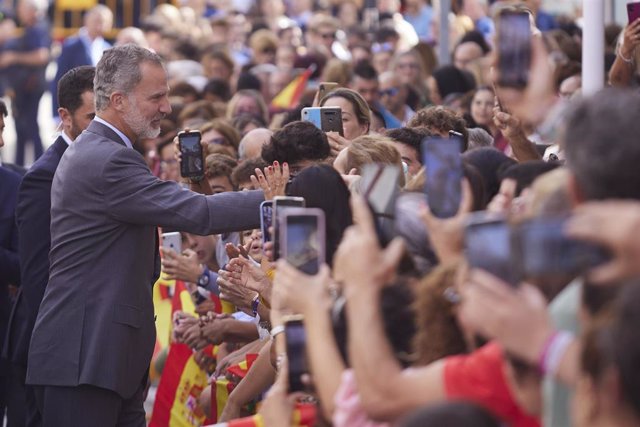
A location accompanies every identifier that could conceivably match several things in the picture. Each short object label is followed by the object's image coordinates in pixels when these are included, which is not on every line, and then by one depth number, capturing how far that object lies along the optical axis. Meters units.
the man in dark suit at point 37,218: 13.12
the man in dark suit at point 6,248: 14.63
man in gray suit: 11.70
